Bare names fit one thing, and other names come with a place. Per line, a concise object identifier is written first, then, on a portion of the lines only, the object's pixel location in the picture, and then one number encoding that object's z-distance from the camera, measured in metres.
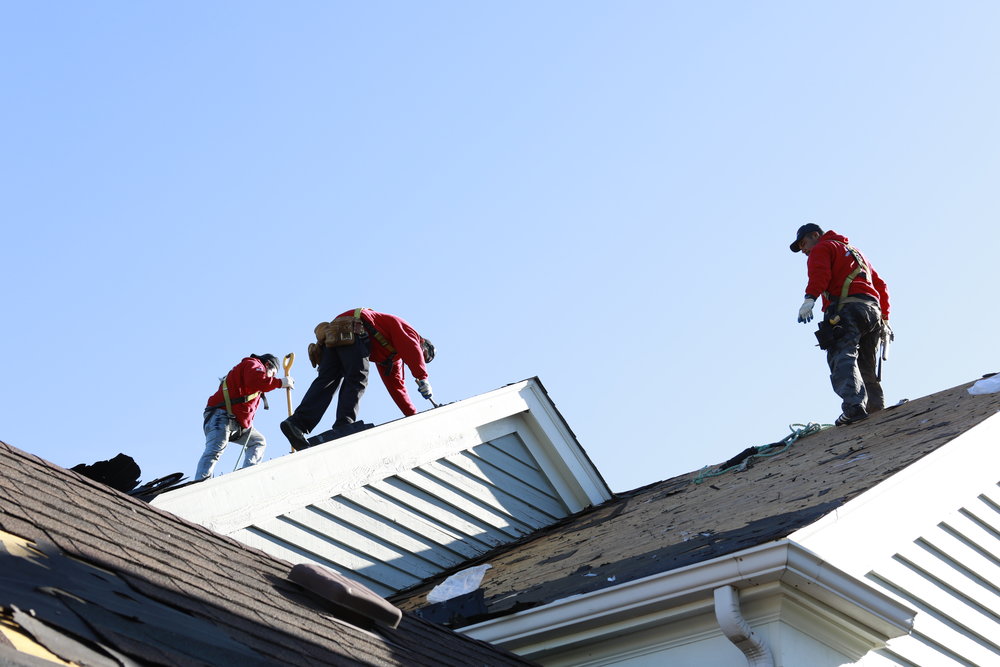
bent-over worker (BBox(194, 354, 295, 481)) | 23.86
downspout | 10.06
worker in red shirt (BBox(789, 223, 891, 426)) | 18.23
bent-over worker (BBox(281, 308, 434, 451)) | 18.44
